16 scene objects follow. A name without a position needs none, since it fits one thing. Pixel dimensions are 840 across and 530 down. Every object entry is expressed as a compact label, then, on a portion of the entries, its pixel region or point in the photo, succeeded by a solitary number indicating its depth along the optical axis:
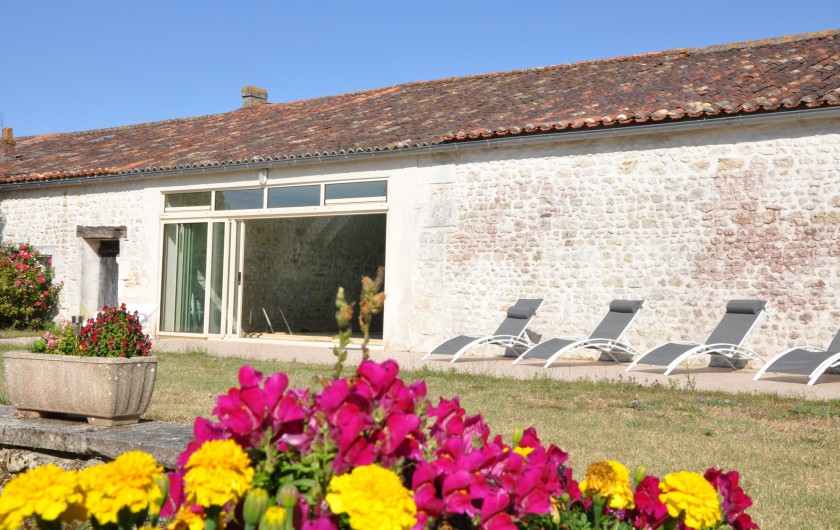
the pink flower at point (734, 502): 2.07
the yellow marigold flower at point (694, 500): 1.89
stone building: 10.77
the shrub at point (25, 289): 16.48
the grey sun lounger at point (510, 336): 11.08
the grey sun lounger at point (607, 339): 10.51
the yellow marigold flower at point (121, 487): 1.68
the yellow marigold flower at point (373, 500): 1.48
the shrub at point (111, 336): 4.45
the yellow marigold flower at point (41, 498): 1.60
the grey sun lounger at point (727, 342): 9.67
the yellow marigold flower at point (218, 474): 1.59
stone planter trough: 4.26
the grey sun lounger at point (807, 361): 8.60
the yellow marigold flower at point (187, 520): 1.69
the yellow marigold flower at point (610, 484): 2.06
